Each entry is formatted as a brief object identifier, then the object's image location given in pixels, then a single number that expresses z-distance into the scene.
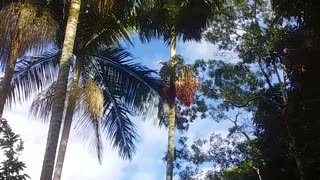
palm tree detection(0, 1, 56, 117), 9.27
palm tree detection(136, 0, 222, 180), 12.37
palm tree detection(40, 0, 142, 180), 7.78
